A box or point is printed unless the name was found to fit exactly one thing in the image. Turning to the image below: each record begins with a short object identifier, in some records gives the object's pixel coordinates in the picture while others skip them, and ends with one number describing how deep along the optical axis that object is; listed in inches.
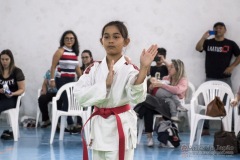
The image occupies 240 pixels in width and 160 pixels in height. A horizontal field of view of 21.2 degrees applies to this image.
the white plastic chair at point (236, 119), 355.5
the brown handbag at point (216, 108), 336.5
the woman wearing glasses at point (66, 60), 403.6
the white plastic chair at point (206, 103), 354.8
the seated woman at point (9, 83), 374.2
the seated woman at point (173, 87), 361.9
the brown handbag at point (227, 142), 321.8
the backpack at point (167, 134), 346.6
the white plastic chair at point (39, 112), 464.9
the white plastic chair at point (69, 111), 363.9
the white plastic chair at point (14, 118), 374.9
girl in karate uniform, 148.8
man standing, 449.6
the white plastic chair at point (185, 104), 366.5
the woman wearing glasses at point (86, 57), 453.3
